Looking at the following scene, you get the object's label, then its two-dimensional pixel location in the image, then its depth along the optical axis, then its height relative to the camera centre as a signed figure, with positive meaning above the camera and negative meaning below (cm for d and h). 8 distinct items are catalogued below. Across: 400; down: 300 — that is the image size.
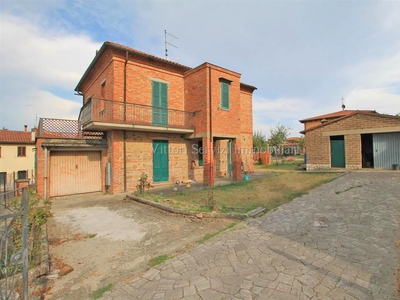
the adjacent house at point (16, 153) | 2641 +43
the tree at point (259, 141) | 3184 +202
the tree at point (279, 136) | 3319 +281
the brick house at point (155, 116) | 1038 +218
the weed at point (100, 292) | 277 -191
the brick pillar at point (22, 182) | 950 -123
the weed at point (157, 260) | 349 -186
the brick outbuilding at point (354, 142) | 1466 +80
